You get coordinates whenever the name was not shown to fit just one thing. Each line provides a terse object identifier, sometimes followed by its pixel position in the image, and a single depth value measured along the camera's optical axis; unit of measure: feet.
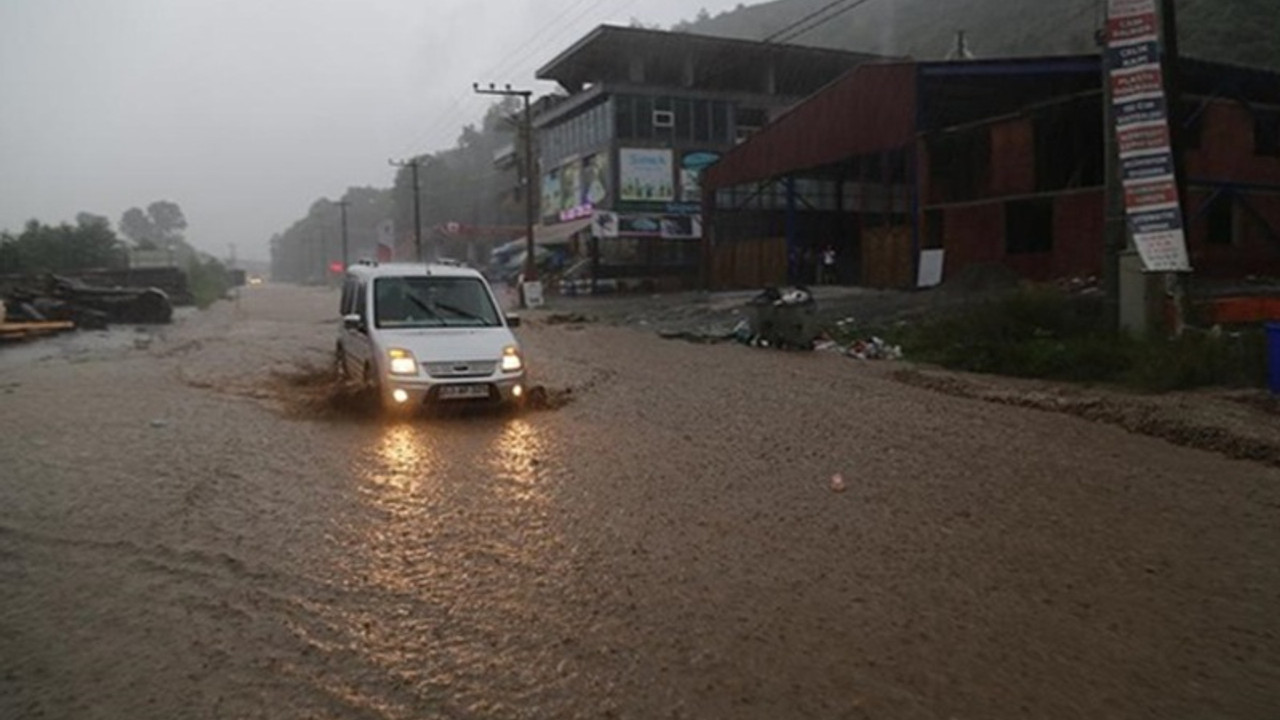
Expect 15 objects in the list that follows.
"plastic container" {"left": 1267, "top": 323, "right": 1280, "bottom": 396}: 31.24
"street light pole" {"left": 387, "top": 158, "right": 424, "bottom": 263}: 178.60
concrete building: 152.56
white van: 31.94
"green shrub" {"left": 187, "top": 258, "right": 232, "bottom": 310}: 161.68
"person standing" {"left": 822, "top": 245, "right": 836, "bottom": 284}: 106.83
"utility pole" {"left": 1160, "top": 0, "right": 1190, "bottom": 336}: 41.52
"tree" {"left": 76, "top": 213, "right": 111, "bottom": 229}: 161.55
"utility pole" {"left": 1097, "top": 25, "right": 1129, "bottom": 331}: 41.32
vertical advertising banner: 39.42
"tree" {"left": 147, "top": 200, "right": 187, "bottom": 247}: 592.77
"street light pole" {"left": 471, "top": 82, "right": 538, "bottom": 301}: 126.41
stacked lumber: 75.05
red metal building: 71.61
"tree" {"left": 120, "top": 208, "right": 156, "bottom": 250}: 632.79
